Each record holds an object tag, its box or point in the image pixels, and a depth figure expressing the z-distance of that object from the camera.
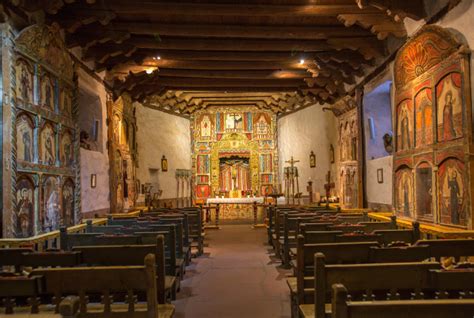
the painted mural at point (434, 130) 6.29
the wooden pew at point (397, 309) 1.69
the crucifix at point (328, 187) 14.06
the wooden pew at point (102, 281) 2.65
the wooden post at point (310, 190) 15.88
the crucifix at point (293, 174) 17.10
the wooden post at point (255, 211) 14.72
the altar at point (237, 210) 16.92
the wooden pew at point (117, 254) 3.67
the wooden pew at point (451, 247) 3.80
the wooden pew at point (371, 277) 2.52
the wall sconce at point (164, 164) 17.44
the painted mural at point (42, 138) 6.31
